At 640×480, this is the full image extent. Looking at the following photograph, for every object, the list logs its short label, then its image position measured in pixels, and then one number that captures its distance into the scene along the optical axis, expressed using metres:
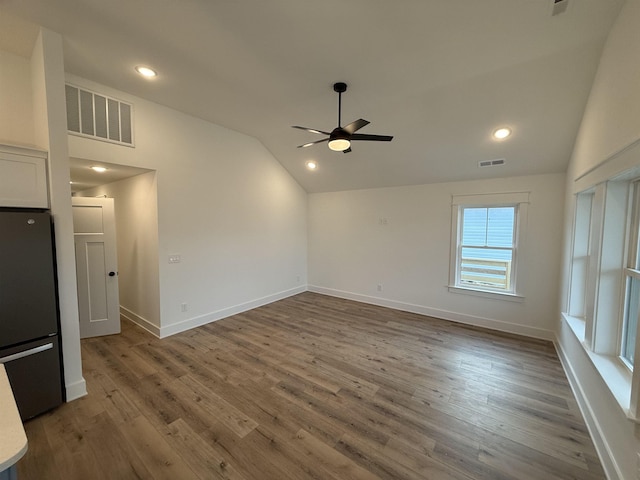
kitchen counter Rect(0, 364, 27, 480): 0.82
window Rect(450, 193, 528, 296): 4.05
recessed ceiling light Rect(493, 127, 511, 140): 3.28
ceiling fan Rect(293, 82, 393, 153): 2.67
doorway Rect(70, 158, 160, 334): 3.66
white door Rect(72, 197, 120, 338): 3.71
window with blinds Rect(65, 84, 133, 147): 2.83
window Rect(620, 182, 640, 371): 1.92
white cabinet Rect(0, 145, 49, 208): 2.07
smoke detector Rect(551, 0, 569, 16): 1.83
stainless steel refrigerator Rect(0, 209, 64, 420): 2.02
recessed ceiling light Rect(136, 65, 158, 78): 2.71
